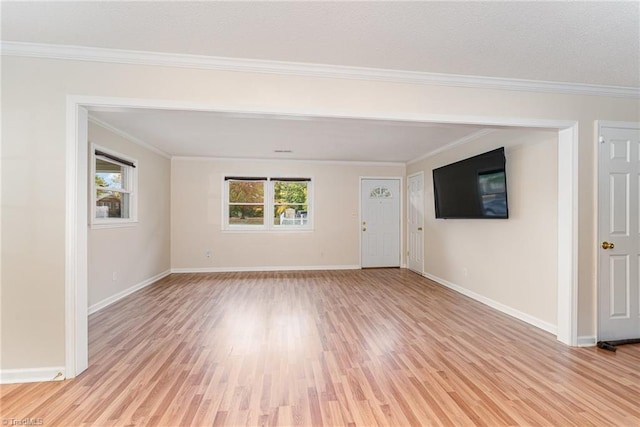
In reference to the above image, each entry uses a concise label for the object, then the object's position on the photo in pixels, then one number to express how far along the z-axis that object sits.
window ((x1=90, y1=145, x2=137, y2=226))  3.72
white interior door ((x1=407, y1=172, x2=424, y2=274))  5.91
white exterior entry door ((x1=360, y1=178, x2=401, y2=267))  6.60
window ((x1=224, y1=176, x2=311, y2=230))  6.26
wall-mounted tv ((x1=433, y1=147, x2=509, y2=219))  3.65
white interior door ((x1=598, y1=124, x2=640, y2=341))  2.82
